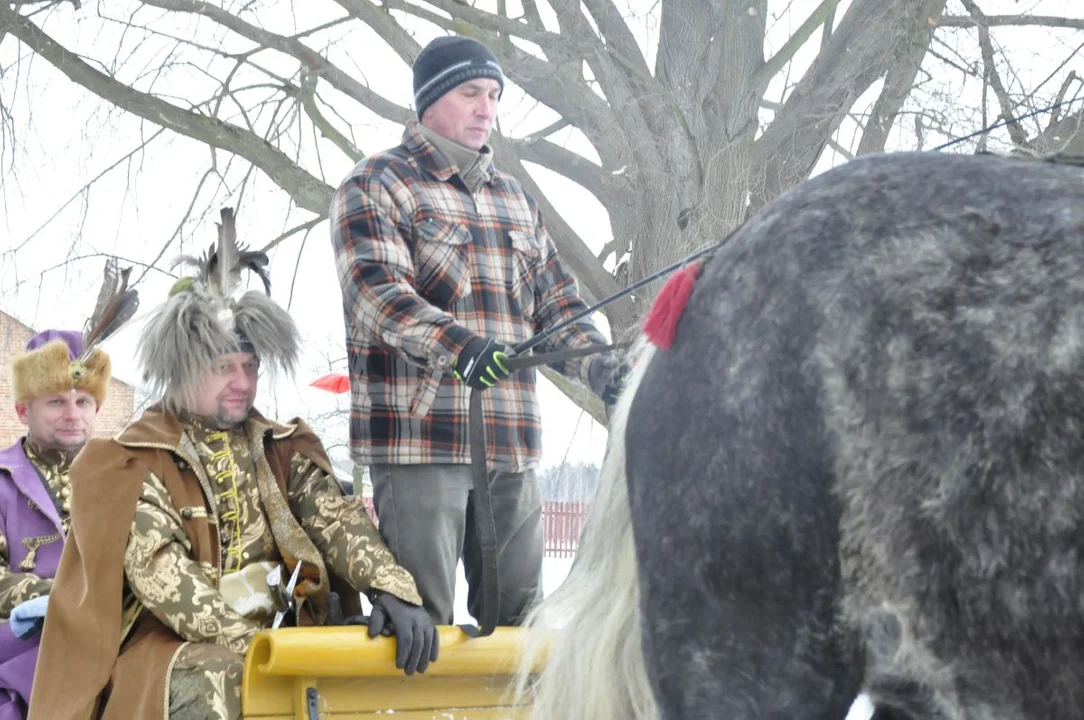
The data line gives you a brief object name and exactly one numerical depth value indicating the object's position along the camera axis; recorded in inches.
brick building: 591.8
